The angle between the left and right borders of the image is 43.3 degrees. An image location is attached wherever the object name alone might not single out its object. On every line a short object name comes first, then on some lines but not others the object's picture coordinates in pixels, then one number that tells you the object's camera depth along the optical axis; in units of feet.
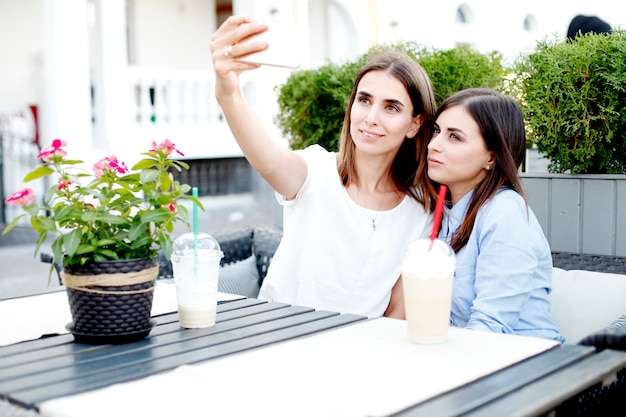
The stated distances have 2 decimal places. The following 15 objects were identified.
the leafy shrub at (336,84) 11.84
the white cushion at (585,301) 7.15
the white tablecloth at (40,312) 5.80
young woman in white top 7.82
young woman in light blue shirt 6.41
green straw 5.66
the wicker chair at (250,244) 10.79
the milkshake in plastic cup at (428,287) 4.95
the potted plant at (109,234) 5.20
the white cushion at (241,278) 10.02
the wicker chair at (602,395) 4.63
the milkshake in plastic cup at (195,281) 5.69
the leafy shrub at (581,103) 9.52
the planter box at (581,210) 9.55
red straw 5.06
